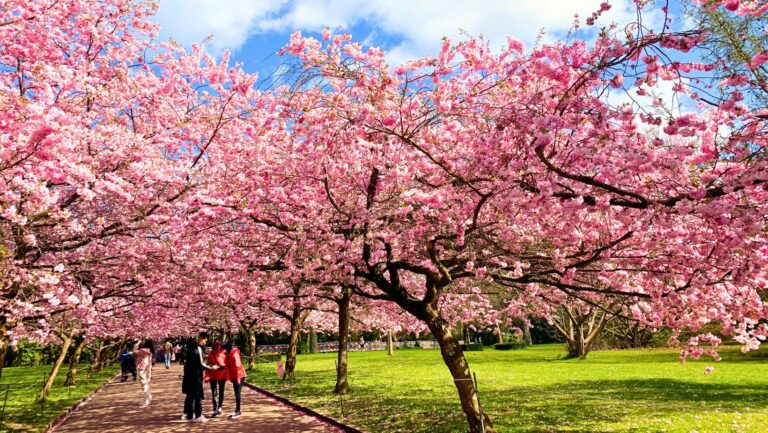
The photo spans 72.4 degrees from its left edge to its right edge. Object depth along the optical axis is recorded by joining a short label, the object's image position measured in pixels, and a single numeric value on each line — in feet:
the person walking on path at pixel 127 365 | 98.32
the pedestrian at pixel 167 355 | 141.59
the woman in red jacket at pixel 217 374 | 45.60
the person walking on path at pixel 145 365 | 54.39
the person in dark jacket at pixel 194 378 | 41.75
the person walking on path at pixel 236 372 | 43.50
